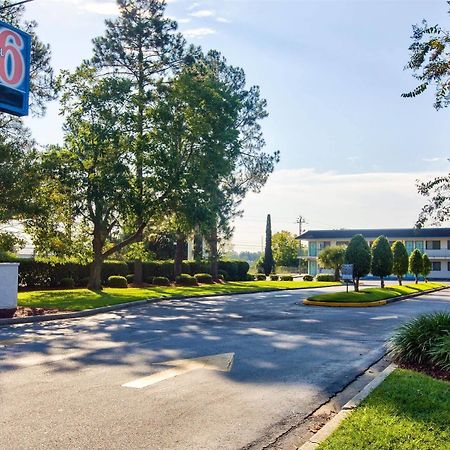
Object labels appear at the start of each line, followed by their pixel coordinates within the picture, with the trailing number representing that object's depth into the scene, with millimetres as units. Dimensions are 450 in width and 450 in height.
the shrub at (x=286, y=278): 54559
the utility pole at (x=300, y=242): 93388
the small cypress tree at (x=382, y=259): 31688
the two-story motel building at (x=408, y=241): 71438
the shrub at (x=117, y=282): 32612
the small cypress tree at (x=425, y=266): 46062
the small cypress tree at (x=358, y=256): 28188
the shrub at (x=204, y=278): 41625
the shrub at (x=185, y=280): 37969
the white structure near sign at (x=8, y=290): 15227
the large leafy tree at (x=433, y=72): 8836
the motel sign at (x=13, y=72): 8188
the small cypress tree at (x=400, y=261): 38031
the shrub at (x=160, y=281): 36688
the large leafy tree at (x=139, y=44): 32906
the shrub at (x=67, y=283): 29984
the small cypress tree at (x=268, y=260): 68688
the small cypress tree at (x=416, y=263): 44969
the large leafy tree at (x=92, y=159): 25516
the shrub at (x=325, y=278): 52938
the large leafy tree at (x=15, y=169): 19141
